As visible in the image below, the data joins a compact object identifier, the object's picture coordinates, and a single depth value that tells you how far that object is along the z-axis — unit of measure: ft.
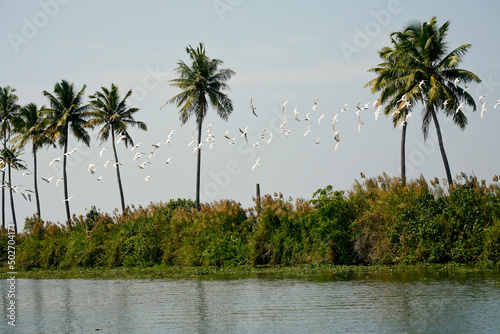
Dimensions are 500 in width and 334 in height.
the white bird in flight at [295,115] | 91.66
